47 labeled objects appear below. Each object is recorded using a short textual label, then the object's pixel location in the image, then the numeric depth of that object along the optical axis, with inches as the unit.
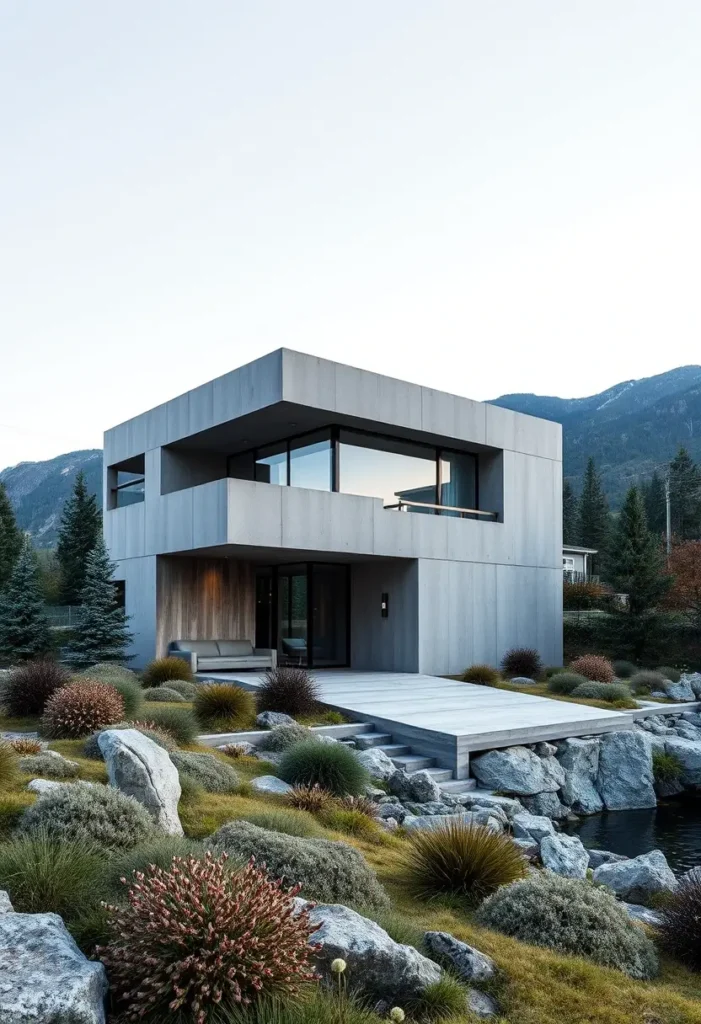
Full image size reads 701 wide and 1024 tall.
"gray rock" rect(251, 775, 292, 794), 291.4
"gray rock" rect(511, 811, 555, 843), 316.2
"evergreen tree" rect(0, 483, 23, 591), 1284.4
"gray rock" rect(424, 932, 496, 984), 148.9
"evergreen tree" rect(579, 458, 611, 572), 1962.4
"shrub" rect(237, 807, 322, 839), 219.3
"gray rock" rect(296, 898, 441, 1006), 132.0
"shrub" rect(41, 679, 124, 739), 329.1
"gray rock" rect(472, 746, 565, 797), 378.0
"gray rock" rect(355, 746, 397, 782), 351.6
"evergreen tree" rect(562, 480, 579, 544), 2096.5
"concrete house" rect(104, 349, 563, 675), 604.1
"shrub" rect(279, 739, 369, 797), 307.3
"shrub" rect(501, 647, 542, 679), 698.2
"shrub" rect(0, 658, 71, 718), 386.0
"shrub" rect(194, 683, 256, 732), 391.5
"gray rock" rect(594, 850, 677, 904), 242.2
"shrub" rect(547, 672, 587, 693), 593.0
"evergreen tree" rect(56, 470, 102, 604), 1146.0
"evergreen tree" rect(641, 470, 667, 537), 2039.9
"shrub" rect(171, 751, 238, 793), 276.7
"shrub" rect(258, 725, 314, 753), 364.3
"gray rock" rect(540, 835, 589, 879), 264.7
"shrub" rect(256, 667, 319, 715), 433.4
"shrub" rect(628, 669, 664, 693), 635.3
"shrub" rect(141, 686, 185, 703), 454.9
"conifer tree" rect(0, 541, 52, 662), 706.2
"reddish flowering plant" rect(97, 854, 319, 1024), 110.0
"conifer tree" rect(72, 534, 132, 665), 654.5
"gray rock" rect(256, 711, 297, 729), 399.2
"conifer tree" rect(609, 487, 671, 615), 850.8
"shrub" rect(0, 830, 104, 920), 147.9
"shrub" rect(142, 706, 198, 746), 347.9
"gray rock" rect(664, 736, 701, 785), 472.1
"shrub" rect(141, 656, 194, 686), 537.0
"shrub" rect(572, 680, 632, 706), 557.9
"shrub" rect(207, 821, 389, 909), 177.0
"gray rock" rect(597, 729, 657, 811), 432.1
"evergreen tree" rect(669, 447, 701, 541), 1819.8
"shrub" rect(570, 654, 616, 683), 641.0
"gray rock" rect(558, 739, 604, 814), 413.7
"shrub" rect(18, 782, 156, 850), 182.4
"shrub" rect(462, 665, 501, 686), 632.4
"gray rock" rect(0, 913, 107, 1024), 101.2
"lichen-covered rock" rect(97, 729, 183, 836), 215.5
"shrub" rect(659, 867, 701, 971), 177.6
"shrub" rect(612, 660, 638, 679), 746.8
